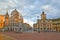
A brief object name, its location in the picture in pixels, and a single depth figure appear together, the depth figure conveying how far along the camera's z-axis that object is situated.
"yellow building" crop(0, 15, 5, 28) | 30.16
